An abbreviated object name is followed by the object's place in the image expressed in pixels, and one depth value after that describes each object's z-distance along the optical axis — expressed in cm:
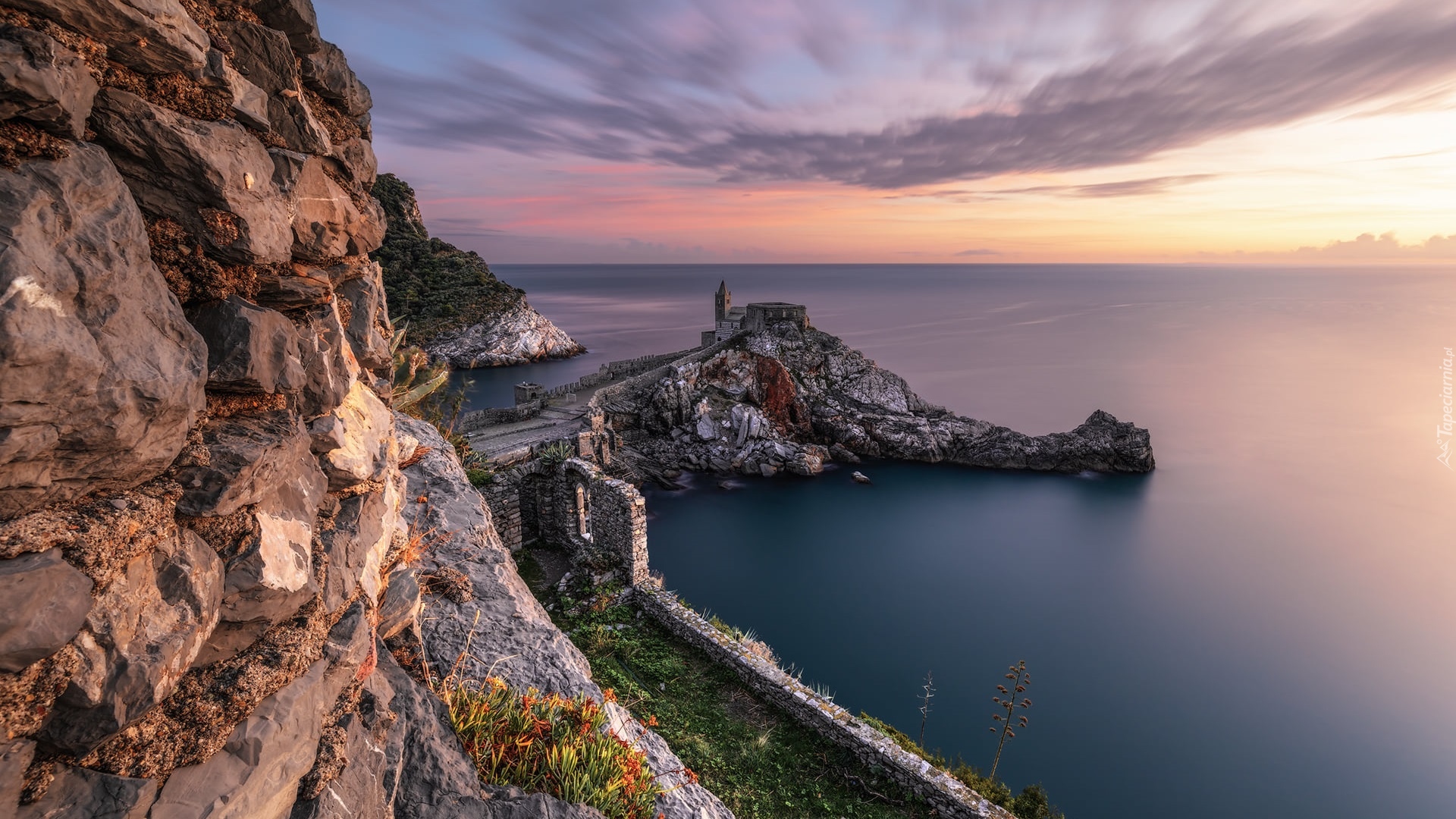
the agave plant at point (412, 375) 919
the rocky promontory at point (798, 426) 3662
